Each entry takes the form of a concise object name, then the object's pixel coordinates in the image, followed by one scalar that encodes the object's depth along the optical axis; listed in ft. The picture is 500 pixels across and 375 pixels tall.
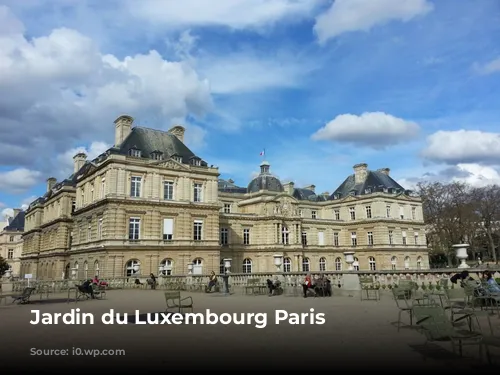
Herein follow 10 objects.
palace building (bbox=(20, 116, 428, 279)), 115.34
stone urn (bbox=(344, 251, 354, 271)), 63.10
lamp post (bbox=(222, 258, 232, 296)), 65.49
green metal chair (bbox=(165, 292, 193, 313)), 39.81
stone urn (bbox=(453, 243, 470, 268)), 56.49
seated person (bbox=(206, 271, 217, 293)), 72.64
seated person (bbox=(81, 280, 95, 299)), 57.68
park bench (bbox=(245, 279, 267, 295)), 66.51
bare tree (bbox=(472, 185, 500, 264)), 182.29
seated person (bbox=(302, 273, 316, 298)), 58.44
